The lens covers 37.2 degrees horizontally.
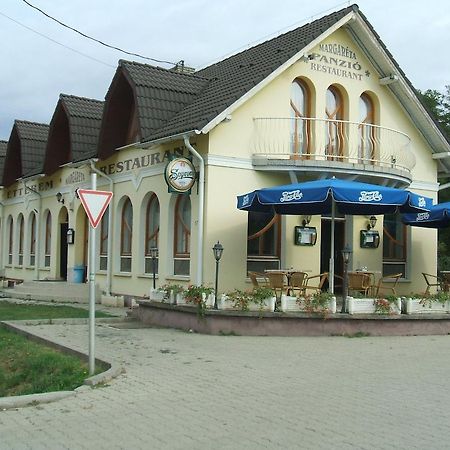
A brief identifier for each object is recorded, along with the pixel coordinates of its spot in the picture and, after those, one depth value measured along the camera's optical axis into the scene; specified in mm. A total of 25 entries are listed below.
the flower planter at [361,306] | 12977
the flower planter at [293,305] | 12867
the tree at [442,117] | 32000
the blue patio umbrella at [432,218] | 15562
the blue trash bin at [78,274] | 21561
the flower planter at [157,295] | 14671
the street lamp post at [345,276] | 12906
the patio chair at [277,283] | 13372
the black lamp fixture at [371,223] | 17828
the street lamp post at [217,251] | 12984
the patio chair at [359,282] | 14531
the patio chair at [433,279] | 17700
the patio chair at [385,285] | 16628
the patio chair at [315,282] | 13677
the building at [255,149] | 15375
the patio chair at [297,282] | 13586
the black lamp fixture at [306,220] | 16438
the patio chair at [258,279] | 14141
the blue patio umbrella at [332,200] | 12781
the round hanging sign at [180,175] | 14750
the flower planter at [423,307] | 13359
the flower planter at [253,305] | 12827
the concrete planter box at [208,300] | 12969
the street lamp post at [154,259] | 15726
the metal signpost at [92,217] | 8508
